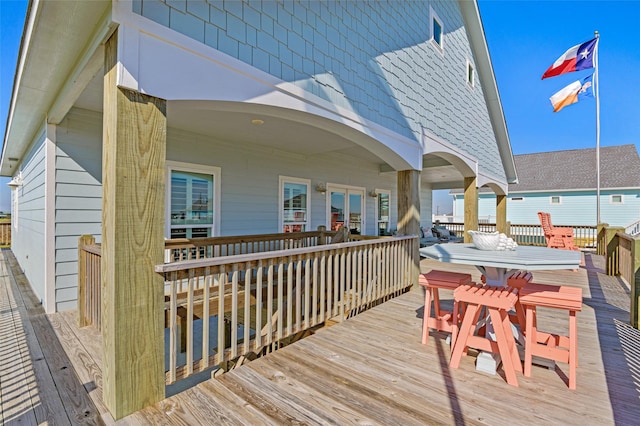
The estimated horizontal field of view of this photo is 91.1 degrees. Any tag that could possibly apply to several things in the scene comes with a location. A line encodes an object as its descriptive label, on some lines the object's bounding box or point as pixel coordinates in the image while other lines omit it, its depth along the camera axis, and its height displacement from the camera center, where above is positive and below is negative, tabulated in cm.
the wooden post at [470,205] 837 +24
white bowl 321 -27
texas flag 1085 +538
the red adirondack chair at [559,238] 823 -62
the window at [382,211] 1008 +8
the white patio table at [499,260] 258 -40
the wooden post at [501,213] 1149 +4
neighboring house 1681 +152
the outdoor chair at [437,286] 321 -76
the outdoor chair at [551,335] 247 -92
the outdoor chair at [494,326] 256 -96
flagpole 1110 +465
